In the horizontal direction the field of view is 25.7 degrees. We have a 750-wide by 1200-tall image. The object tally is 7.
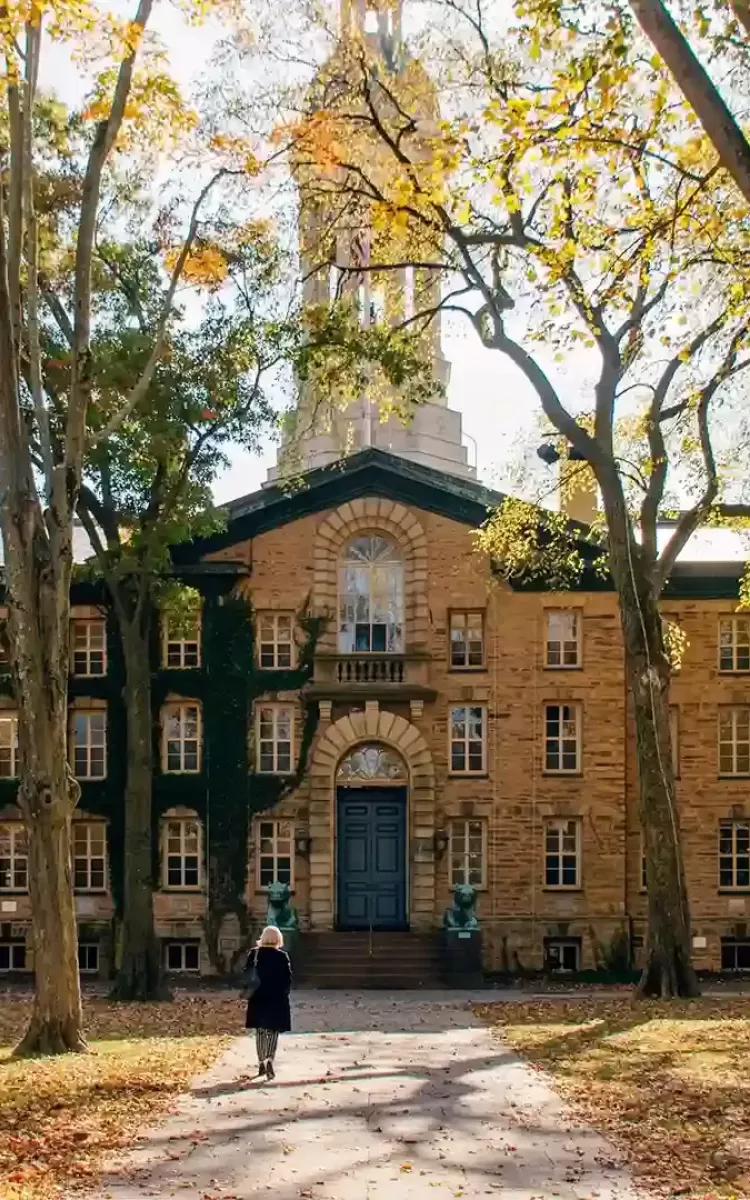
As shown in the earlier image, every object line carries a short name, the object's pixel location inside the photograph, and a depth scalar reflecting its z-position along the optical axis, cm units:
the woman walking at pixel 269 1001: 1630
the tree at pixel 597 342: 2384
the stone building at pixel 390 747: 3506
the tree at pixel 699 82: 990
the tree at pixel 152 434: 2680
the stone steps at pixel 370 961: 3272
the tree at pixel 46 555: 1775
